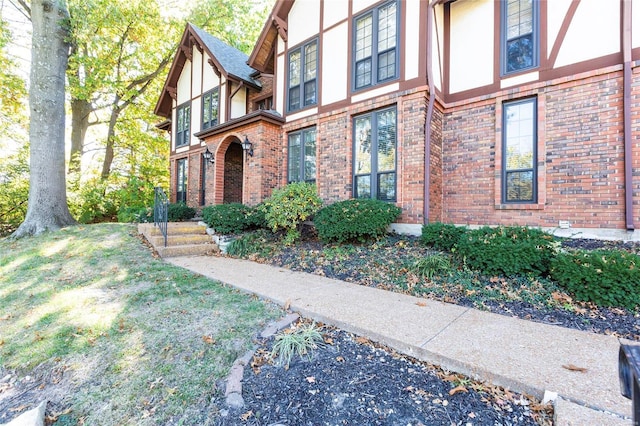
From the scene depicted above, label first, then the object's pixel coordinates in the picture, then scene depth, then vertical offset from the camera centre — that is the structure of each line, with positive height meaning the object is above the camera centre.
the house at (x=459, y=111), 5.65 +2.45
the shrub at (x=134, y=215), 9.77 -0.08
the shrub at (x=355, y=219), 6.20 -0.11
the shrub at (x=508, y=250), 4.24 -0.52
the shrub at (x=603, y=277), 3.41 -0.74
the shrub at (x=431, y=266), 4.78 -0.84
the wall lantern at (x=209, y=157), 10.88 +2.04
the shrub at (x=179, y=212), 10.44 +0.04
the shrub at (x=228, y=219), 7.82 -0.15
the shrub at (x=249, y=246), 7.20 -0.81
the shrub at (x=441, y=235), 5.49 -0.39
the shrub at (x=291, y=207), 7.04 +0.17
